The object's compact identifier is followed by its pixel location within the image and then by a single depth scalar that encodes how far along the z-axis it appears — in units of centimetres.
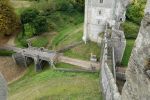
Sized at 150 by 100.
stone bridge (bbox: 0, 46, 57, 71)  4091
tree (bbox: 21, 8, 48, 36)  4831
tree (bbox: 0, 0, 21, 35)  4737
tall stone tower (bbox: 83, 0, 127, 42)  3888
